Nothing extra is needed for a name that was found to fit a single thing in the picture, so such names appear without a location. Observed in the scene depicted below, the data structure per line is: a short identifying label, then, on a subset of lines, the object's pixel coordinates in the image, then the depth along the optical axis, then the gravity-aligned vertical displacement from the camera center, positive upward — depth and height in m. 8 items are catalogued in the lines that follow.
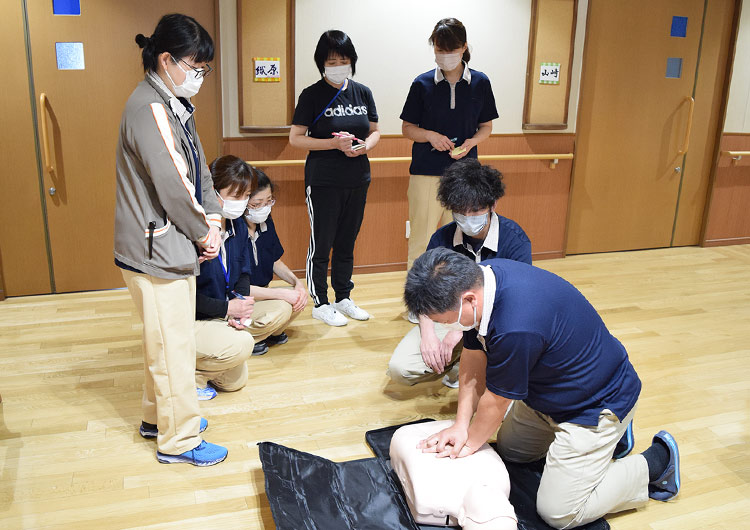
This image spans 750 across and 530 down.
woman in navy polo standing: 3.43 -0.12
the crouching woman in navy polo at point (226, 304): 2.53 -0.83
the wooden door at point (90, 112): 3.49 -0.11
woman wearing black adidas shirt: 3.27 -0.29
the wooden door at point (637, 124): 4.64 -0.12
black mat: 1.92 -1.22
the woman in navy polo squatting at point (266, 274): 2.87 -0.82
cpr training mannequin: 1.81 -1.10
